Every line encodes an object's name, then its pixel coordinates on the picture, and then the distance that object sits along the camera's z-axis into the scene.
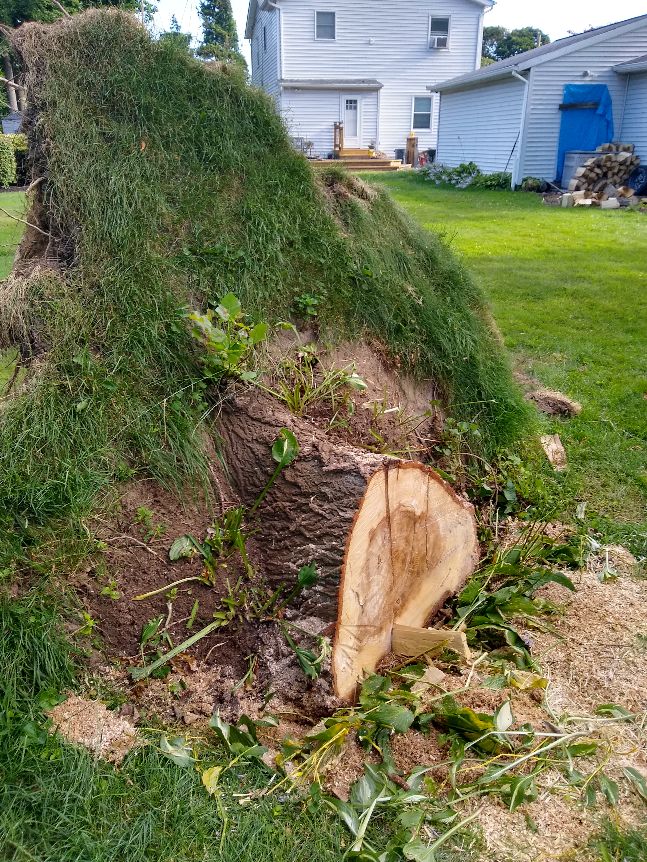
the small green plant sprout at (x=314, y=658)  2.43
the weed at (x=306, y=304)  3.52
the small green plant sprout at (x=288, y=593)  2.53
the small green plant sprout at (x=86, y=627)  2.49
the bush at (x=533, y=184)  17.89
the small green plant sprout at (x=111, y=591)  2.56
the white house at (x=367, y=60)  25.22
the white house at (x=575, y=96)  17.50
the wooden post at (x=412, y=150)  25.98
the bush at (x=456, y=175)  19.59
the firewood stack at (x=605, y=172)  16.23
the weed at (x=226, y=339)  2.85
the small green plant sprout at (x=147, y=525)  2.71
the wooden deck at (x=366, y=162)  23.19
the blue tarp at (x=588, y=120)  17.53
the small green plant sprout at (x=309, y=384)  3.11
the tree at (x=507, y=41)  55.09
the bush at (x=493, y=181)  18.94
